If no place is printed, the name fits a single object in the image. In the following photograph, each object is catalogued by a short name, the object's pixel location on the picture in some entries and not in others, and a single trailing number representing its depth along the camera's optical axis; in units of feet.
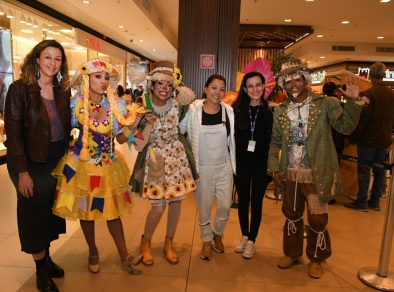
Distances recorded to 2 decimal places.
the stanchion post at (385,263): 8.54
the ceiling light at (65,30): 30.93
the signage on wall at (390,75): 52.37
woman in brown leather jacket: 6.98
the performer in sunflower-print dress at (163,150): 8.50
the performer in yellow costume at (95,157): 7.63
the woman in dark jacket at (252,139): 9.22
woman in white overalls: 8.98
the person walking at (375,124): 14.46
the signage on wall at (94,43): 36.19
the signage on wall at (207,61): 17.10
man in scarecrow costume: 8.36
